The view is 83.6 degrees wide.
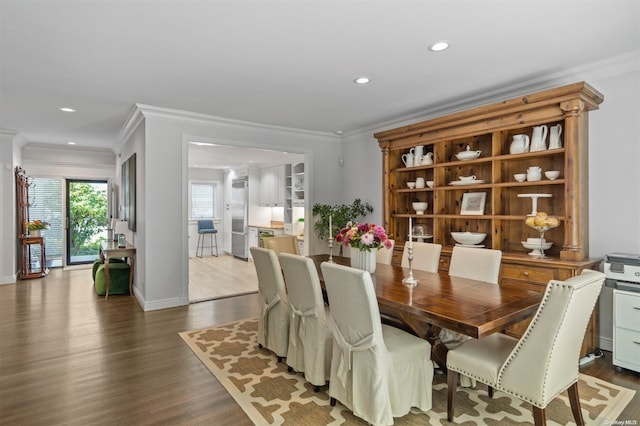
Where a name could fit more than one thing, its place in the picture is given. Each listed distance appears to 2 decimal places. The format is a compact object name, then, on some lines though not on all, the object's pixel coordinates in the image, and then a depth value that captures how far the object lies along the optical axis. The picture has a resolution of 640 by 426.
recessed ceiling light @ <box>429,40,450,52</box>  2.71
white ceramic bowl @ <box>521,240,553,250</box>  3.46
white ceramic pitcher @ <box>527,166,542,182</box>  3.54
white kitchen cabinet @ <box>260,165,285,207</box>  7.99
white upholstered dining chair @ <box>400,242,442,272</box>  3.38
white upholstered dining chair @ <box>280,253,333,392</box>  2.54
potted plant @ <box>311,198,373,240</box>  5.70
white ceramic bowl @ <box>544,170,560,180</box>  3.39
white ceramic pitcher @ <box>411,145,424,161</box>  4.64
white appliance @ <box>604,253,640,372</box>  2.76
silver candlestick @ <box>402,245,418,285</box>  2.69
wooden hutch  3.14
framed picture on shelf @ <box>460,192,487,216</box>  4.12
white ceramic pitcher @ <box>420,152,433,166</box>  4.53
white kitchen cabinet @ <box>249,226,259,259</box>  8.52
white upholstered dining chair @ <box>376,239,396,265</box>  3.79
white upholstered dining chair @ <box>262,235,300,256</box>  4.21
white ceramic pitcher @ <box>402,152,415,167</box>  4.74
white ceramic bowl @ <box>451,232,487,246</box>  4.02
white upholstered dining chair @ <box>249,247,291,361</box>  3.02
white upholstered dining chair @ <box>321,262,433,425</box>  2.07
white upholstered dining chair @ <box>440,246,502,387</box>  2.84
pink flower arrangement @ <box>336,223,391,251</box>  2.91
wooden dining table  1.92
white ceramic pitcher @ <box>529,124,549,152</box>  3.49
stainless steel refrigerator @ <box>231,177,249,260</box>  8.87
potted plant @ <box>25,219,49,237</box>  6.49
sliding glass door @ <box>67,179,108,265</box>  7.77
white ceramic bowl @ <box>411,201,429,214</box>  4.68
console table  5.11
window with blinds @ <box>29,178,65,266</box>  7.41
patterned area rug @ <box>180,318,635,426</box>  2.22
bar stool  9.43
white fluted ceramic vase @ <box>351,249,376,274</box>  3.05
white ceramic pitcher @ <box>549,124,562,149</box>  3.37
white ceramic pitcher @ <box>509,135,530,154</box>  3.62
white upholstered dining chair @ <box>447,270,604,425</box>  1.77
